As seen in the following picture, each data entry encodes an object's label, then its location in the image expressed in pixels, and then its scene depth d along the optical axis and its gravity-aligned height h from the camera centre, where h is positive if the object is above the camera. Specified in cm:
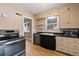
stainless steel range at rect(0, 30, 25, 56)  82 -27
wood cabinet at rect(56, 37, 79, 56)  113 -40
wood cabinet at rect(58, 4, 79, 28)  99 +30
